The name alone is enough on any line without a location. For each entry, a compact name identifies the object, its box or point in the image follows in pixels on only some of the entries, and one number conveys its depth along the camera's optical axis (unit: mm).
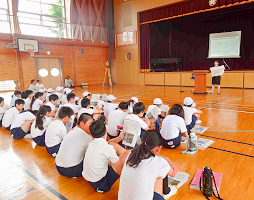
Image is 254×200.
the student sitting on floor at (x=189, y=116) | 3941
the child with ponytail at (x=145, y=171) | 1562
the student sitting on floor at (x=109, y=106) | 4672
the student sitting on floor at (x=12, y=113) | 4492
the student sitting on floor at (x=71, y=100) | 4683
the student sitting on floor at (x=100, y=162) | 2117
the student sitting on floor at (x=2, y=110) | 5129
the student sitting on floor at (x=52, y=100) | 4776
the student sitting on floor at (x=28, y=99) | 5770
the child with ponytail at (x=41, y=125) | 3455
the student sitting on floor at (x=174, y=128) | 3180
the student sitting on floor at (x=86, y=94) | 5678
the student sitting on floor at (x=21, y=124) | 4055
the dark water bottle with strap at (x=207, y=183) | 2088
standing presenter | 8578
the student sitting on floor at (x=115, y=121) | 3386
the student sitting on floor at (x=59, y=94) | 6573
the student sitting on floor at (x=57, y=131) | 3033
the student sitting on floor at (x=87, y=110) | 3992
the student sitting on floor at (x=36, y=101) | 5320
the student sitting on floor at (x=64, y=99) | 6129
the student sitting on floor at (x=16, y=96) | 6024
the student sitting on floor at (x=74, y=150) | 2471
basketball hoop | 12470
